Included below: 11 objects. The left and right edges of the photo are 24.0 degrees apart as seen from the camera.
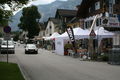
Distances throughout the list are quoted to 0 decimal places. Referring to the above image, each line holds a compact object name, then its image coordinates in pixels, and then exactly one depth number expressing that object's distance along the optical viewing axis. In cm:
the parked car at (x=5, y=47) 4205
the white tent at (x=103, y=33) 2990
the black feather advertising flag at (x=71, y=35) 3322
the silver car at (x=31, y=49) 4339
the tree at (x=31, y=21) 9850
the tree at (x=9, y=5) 1816
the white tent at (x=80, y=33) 3247
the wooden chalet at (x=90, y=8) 4361
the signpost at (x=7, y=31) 2298
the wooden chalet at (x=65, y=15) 7306
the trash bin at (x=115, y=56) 2259
